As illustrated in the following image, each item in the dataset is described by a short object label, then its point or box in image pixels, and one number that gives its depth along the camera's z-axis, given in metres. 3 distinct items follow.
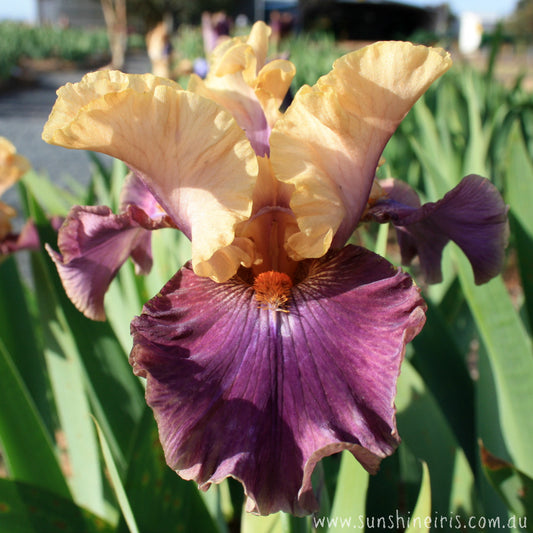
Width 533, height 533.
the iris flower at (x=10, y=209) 0.28
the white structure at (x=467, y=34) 21.38
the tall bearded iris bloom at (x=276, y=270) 0.12
